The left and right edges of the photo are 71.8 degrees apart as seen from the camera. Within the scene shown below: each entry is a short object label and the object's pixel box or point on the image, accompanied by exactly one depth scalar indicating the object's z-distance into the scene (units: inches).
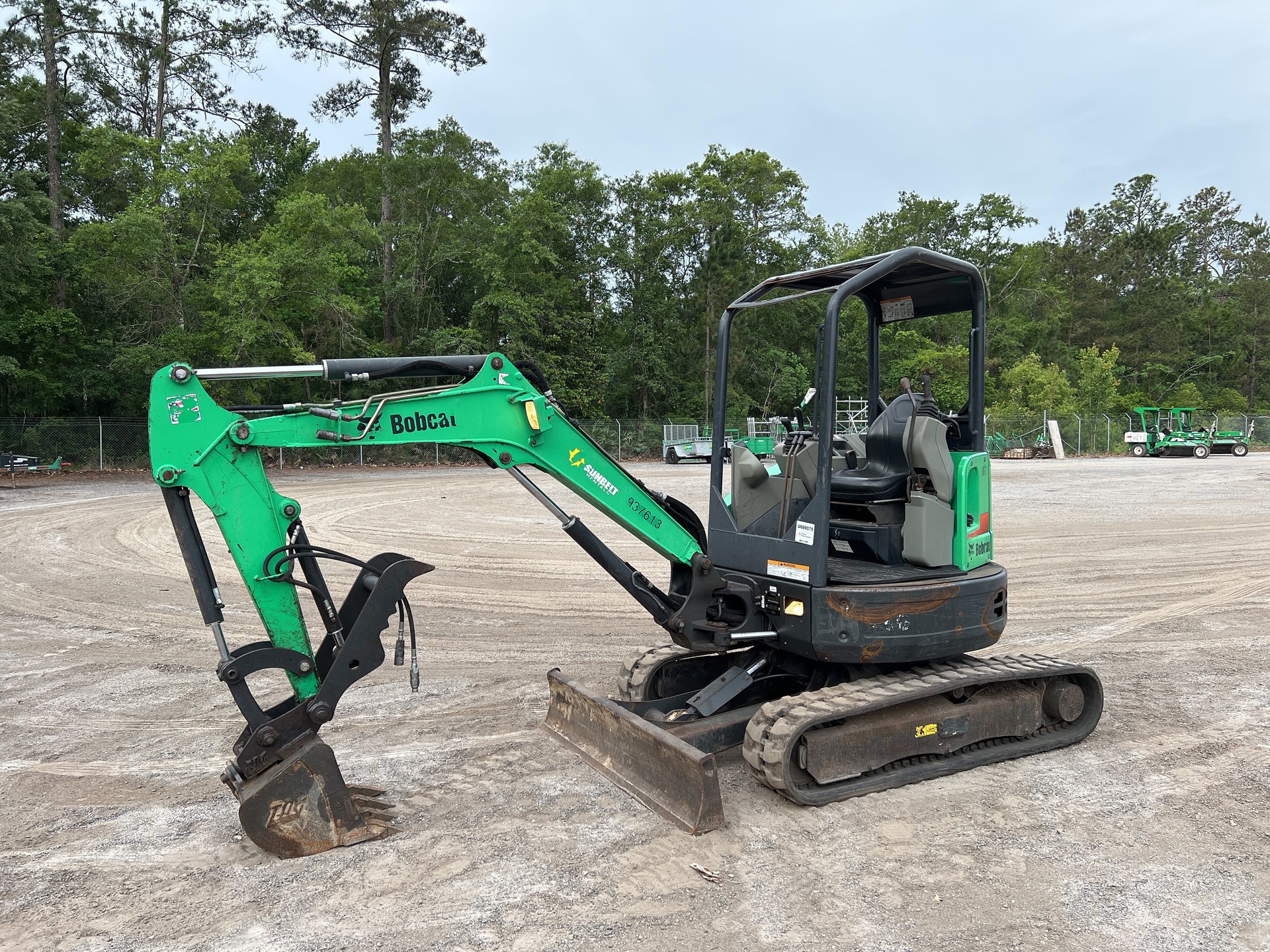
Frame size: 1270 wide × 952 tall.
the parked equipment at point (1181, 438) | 1590.8
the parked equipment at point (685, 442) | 1533.0
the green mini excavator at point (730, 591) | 161.8
